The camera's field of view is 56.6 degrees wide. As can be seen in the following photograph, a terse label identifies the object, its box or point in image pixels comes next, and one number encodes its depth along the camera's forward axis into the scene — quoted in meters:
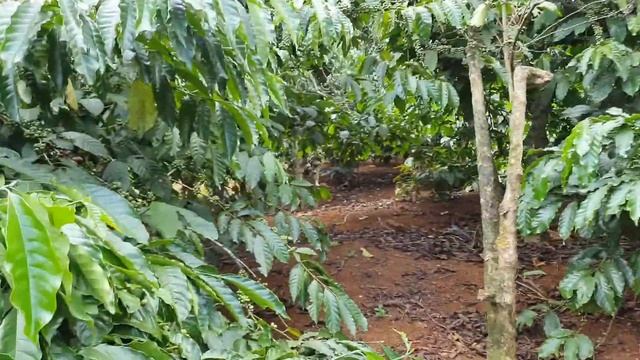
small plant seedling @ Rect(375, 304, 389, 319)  3.08
